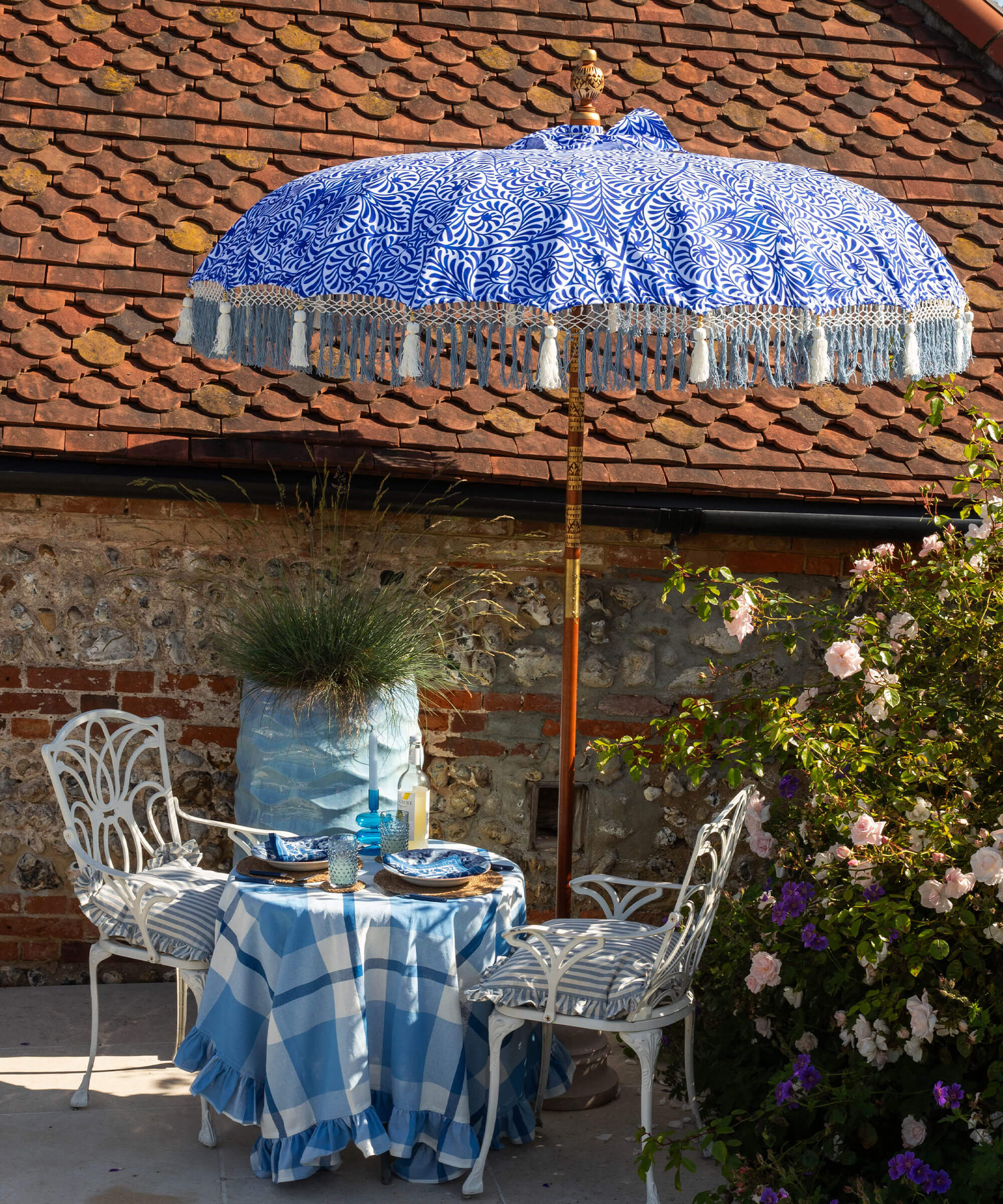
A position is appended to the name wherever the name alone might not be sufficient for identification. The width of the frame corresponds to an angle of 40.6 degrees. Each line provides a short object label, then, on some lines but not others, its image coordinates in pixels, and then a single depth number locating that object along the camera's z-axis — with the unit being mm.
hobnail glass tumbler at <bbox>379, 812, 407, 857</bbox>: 4125
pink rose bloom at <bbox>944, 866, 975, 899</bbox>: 3107
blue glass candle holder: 4258
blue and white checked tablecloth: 3574
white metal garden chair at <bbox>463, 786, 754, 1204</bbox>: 3574
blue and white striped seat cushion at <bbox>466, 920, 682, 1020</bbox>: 3580
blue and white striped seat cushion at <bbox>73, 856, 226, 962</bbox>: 3896
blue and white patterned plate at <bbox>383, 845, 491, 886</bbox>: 3779
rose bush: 3188
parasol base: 4199
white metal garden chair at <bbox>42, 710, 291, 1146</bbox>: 3932
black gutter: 4887
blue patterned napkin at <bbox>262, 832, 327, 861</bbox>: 3863
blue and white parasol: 3314
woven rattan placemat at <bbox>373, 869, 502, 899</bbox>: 3770
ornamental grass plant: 4602
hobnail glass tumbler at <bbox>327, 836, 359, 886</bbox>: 3754
